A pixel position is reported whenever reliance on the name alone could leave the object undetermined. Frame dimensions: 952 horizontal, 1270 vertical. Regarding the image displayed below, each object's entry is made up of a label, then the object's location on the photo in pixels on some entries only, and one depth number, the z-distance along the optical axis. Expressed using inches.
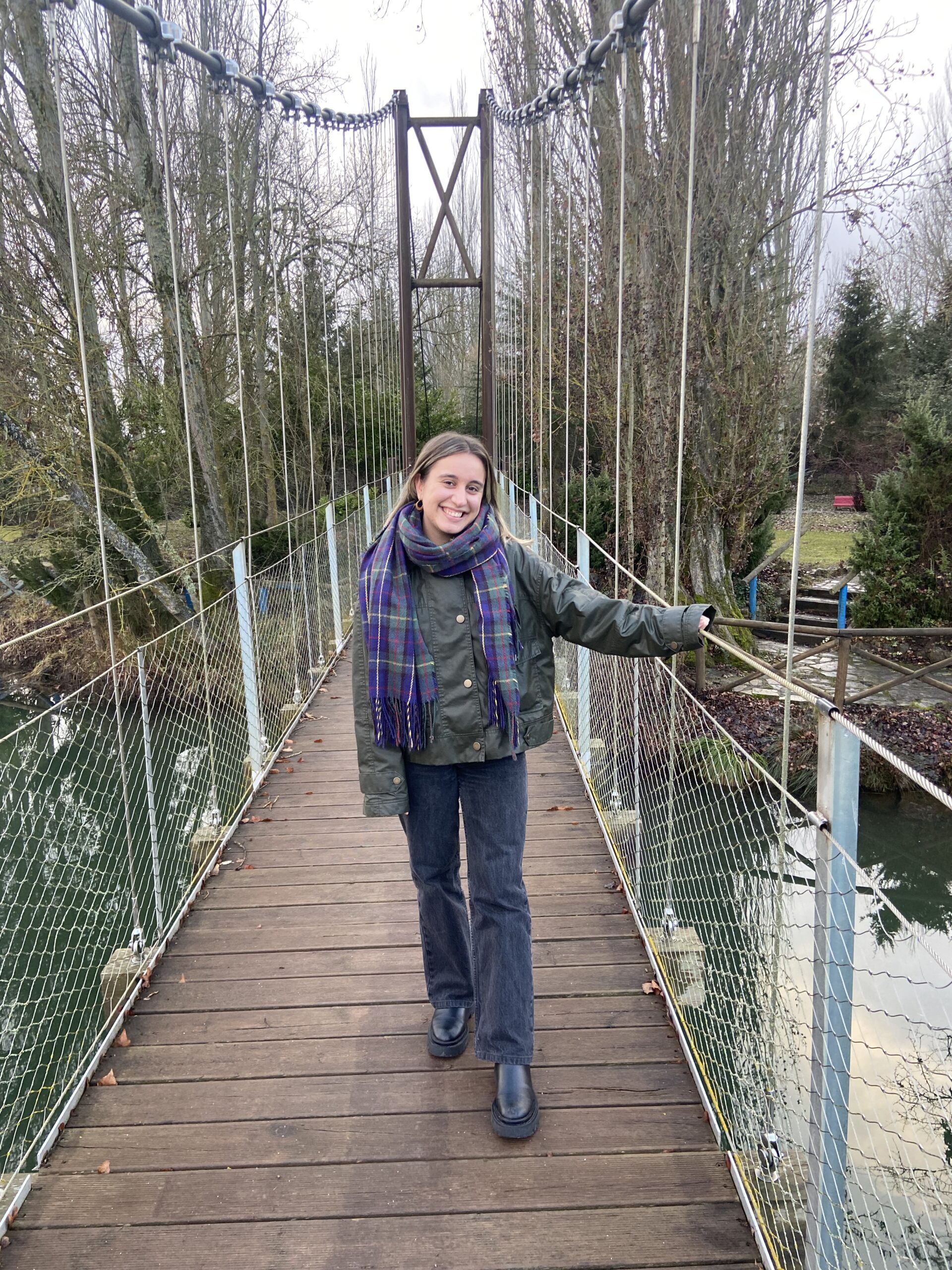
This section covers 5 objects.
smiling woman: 50.8
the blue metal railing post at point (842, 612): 324.8
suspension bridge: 45.8
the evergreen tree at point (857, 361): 504.4
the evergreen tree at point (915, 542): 293.1
